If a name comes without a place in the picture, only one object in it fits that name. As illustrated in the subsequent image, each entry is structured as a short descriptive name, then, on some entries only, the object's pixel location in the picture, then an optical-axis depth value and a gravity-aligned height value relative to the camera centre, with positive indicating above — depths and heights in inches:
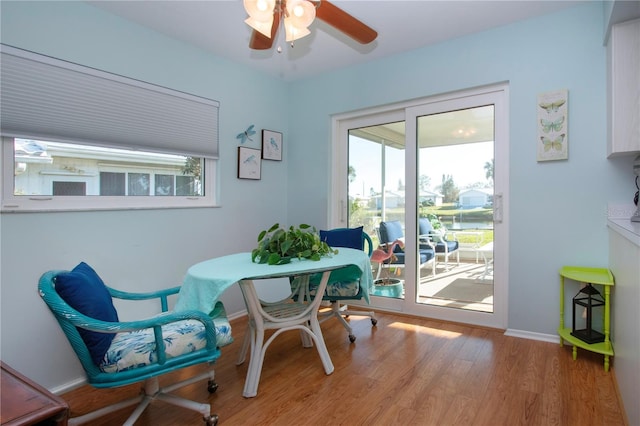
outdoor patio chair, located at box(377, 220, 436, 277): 134.5 -13.2
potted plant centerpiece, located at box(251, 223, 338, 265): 85.6 -8.9
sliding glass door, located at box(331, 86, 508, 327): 119.4 +4.9
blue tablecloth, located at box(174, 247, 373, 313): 70.9 -13.1
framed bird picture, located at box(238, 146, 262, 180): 139.6 +19.6
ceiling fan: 67.2 +39.6
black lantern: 92.4 -25.7
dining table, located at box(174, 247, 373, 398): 72.4 -18.2
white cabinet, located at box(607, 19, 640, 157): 85.7 +31.0
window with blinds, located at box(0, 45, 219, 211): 84.6 +20.5
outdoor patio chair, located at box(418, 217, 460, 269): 129.1 -10.3
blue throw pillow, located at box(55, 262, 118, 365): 57.9 -15.3
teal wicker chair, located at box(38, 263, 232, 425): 56.9 -23.7
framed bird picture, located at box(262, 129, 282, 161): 150.3 +28.9
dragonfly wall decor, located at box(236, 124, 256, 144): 140.2 +30.7
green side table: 88.2 -23.7
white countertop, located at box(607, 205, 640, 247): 63.4 -2.8
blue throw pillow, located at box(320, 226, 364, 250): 124.6 -9.5
